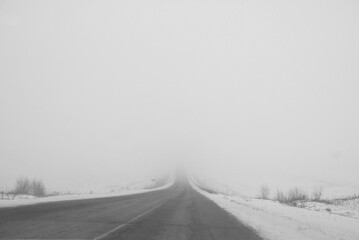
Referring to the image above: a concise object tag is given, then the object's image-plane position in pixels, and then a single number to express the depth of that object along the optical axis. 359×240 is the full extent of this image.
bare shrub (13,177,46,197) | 20.39
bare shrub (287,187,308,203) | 21.69
